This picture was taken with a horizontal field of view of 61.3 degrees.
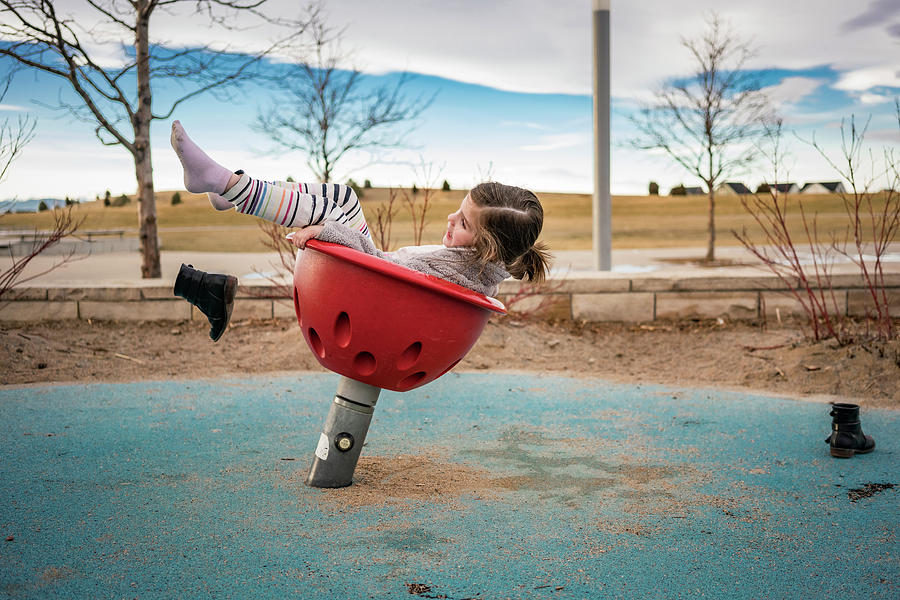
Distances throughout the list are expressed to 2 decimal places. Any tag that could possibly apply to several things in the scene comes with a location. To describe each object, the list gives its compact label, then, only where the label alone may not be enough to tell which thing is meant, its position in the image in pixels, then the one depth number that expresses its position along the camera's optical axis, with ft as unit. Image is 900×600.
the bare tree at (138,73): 27.99
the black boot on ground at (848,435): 12.64
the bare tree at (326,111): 37.17
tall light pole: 29.35
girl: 9.37
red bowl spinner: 9.34
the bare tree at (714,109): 46.19
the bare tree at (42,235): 19.70
